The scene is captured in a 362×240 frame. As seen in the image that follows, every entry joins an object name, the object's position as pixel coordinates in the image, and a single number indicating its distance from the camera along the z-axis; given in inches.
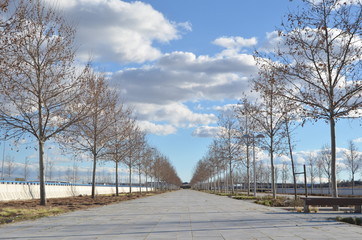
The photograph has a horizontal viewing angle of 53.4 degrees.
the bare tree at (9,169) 3474.4
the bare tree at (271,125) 1043.0
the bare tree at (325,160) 2132.4
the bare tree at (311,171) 2628.4
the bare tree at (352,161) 1981.4
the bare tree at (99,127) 1053.2
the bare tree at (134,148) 1583.4
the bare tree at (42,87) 732.0
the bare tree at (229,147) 1734.7
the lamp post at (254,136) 1132.8
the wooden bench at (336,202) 573.6
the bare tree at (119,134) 1249.5
